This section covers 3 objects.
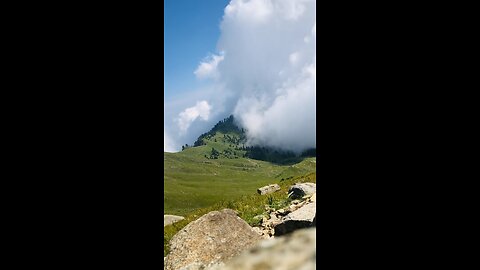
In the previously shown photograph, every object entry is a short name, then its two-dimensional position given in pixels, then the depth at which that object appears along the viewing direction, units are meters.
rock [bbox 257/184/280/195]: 28.25
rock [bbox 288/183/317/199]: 14.45
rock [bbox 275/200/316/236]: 8.27
